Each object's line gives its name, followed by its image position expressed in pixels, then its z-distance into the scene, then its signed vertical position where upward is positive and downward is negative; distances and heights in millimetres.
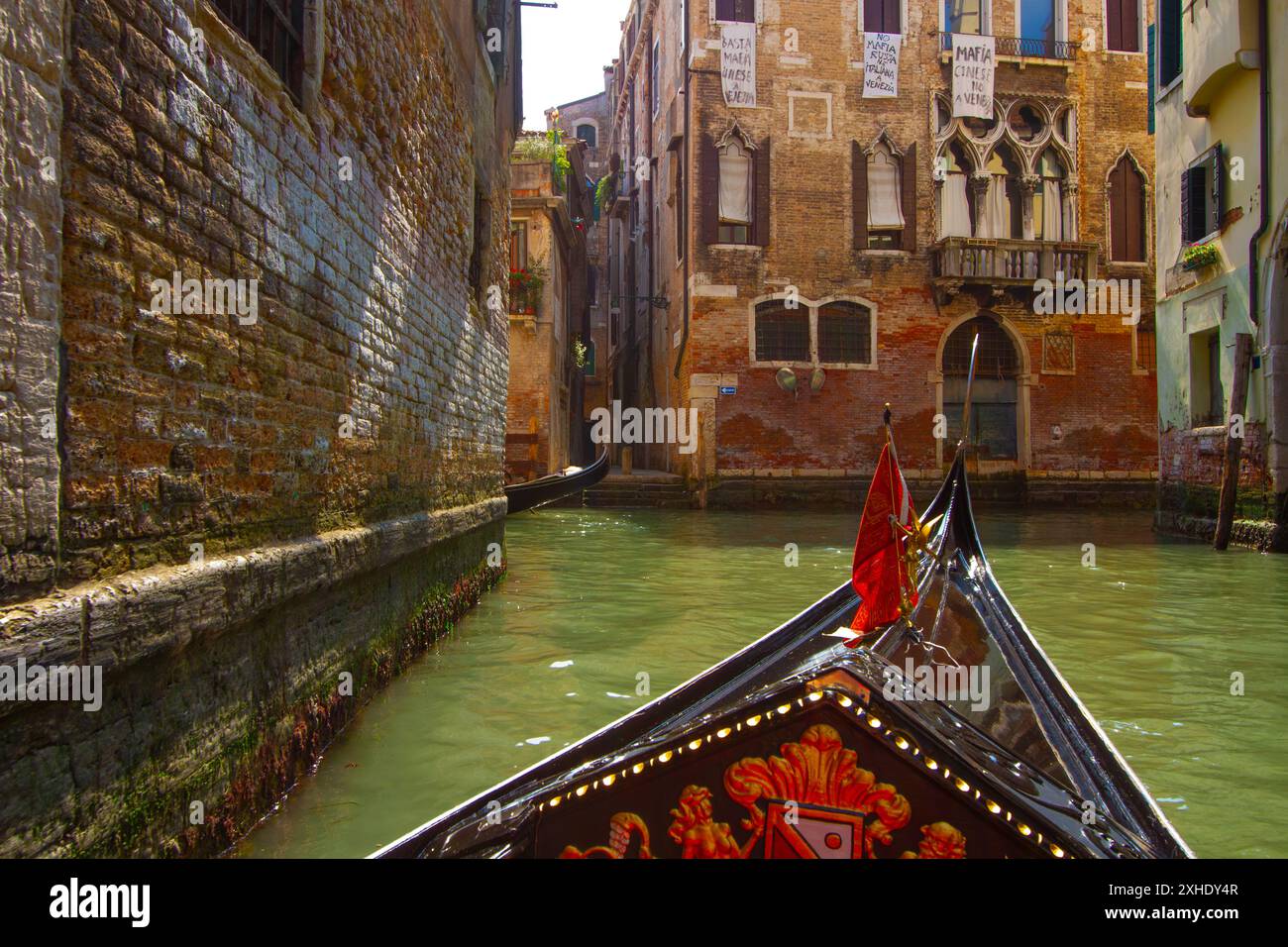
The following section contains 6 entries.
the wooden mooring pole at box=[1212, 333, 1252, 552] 9164 +47
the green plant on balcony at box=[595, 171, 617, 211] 24891 +7739
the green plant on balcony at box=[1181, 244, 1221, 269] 9875 +2215
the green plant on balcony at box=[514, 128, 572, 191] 15102 +5326
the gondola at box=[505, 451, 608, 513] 9969 -259
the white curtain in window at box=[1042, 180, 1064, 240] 16250 +4446
